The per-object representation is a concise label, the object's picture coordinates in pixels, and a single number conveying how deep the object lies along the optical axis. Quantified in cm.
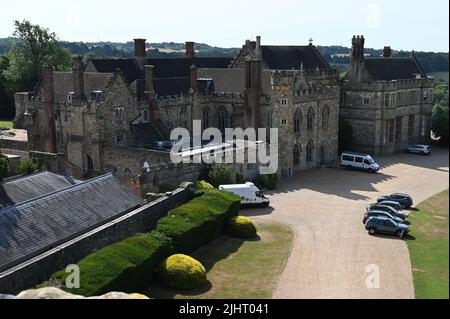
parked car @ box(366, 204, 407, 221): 3738
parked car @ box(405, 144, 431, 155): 6228
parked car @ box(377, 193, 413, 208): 4150
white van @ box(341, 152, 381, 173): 5375
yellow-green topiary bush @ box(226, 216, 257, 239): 3338
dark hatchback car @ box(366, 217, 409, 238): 3419
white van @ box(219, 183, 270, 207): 3934
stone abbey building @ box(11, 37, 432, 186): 4684
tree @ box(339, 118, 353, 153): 6234
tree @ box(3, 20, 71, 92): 7925
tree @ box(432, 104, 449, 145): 6638
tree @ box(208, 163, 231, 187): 4200
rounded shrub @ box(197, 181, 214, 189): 3863
